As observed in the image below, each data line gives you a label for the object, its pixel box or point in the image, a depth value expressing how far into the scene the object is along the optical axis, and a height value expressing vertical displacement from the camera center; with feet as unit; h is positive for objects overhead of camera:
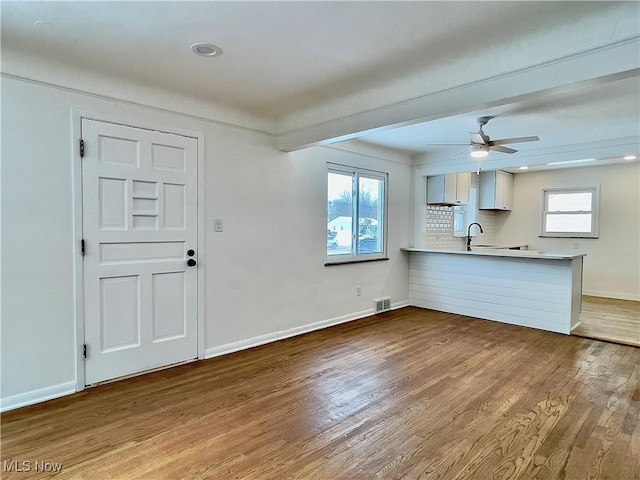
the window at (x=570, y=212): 22.65 +1.12
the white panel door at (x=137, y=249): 9.53 -0.71
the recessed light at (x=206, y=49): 7.81 +3.75
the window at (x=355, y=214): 15.89 +0.56
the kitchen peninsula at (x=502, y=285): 14.80 -2.53
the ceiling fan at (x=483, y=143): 12.69 +2.98
